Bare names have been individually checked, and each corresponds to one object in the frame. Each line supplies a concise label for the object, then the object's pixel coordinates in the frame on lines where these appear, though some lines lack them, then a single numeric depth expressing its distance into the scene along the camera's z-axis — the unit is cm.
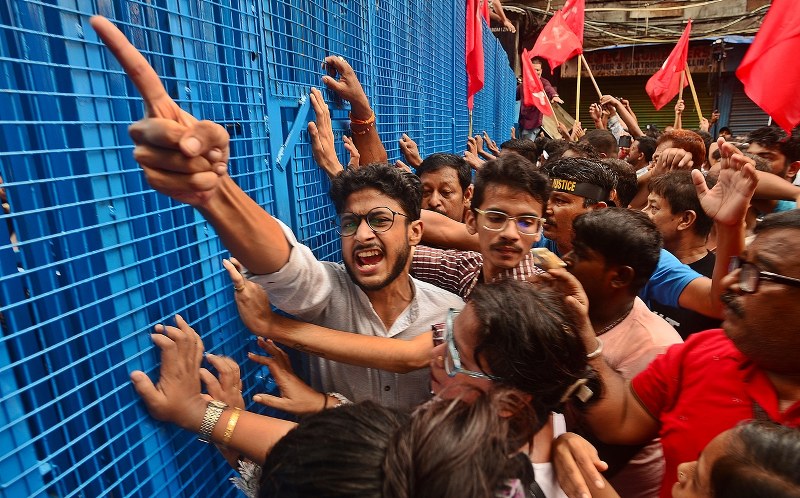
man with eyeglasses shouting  114
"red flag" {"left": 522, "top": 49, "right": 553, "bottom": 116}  636
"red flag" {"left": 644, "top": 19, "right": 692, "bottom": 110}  690
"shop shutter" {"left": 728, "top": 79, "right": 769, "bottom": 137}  1330
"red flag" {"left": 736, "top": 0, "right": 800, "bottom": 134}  254
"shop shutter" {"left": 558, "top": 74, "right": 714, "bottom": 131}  1426
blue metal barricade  83
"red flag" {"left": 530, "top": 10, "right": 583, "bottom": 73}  634
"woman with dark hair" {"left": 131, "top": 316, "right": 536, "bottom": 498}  71
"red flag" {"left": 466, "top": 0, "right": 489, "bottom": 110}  478
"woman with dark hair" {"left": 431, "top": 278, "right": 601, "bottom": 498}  110
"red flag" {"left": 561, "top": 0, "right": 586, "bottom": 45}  650
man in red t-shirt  113
